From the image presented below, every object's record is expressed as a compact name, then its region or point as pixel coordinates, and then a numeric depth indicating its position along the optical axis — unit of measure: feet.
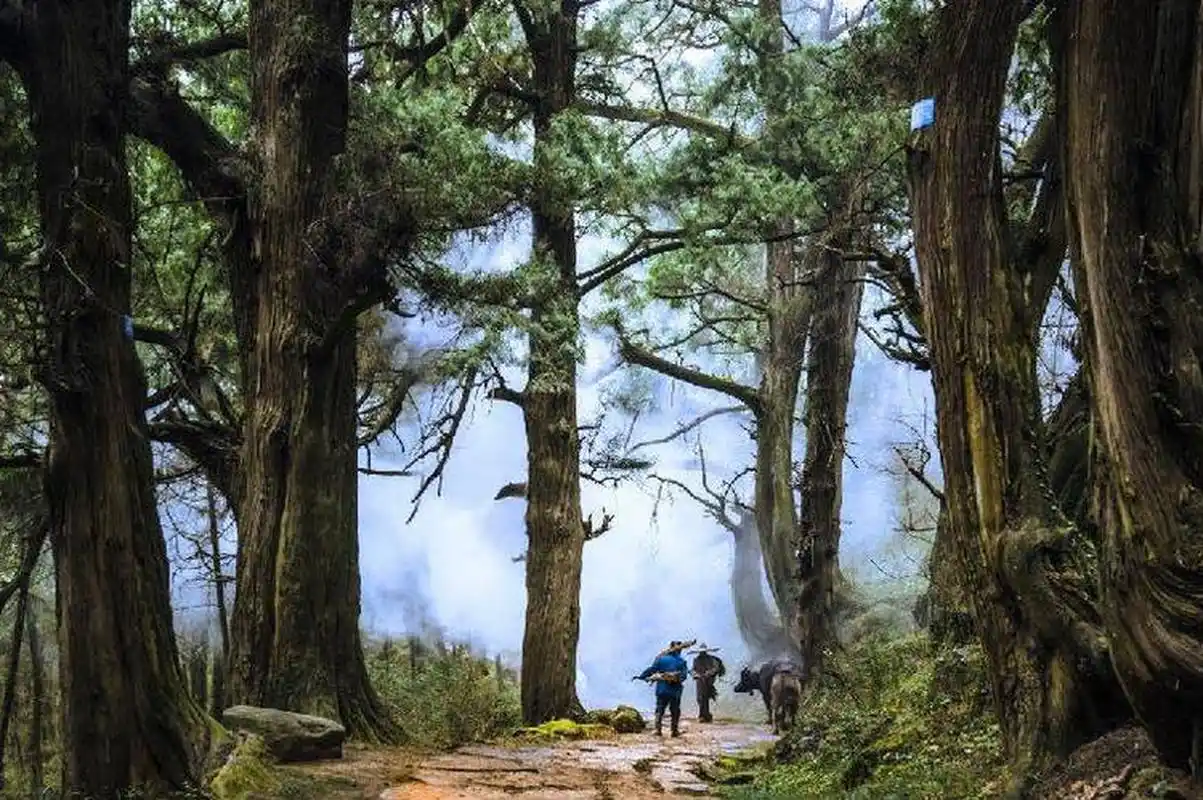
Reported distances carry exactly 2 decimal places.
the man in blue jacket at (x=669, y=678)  46.85
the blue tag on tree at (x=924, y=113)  18.29
